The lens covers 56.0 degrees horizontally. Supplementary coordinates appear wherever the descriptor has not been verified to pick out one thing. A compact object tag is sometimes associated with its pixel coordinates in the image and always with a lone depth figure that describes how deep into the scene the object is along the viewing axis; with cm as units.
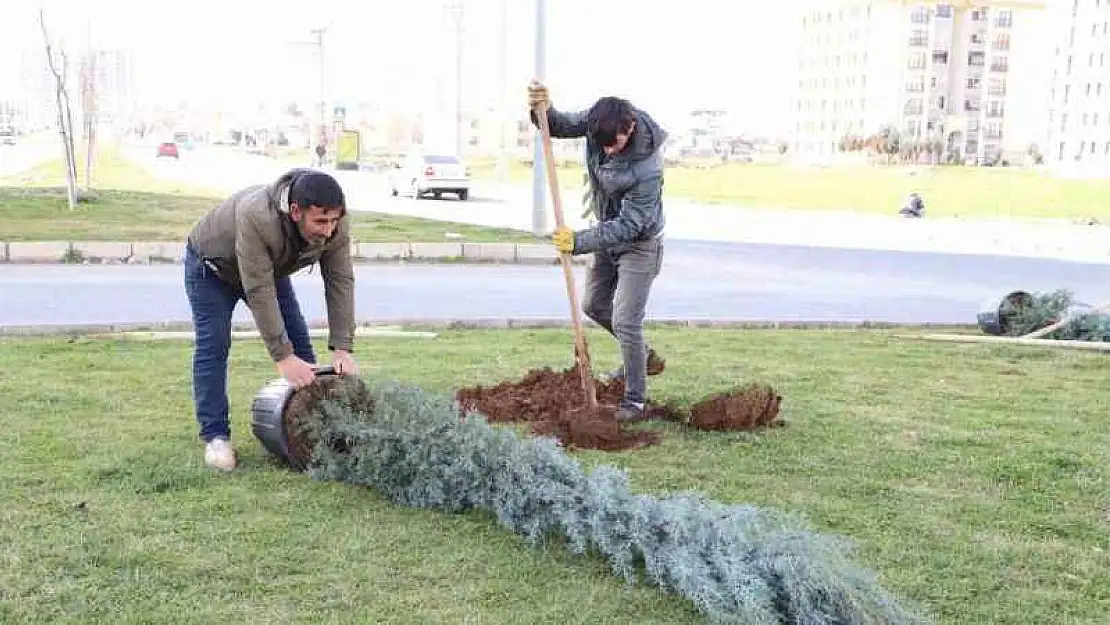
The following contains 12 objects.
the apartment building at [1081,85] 7019
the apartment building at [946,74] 9325
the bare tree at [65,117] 1606
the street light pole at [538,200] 1600
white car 2791
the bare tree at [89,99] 2462
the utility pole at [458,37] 3906
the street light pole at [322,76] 4259
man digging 457
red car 5382
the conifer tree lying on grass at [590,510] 281
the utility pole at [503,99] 3441
